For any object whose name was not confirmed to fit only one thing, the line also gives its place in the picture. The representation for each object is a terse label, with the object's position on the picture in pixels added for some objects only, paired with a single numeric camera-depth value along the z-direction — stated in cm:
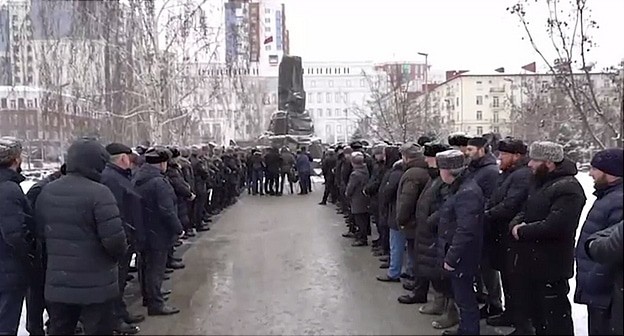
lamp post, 3915
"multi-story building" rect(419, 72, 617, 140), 8250
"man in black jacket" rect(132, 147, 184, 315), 746
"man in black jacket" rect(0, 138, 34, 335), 602
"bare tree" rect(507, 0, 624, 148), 1254
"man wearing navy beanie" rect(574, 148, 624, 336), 512
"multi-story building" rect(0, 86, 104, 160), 2511
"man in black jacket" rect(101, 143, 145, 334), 679
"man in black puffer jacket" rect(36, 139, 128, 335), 526
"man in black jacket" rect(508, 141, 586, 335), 588
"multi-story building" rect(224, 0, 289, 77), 3691
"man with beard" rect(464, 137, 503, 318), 683
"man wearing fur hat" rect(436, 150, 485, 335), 599
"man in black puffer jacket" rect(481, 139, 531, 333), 654
